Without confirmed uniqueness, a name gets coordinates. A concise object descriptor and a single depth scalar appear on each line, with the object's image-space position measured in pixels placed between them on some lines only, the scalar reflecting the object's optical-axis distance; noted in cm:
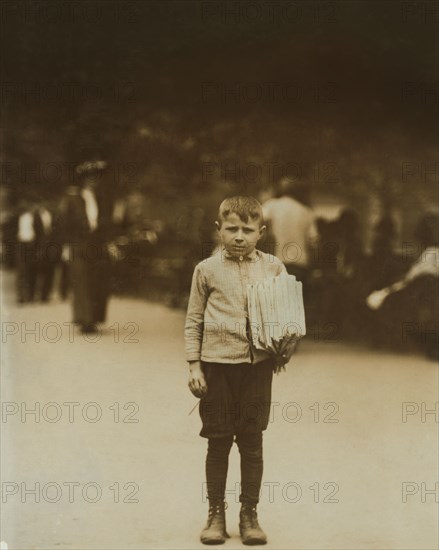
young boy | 393
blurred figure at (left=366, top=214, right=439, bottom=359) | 636
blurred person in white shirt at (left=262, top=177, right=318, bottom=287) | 628
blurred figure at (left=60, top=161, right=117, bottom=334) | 558
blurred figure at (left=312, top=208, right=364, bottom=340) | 681
